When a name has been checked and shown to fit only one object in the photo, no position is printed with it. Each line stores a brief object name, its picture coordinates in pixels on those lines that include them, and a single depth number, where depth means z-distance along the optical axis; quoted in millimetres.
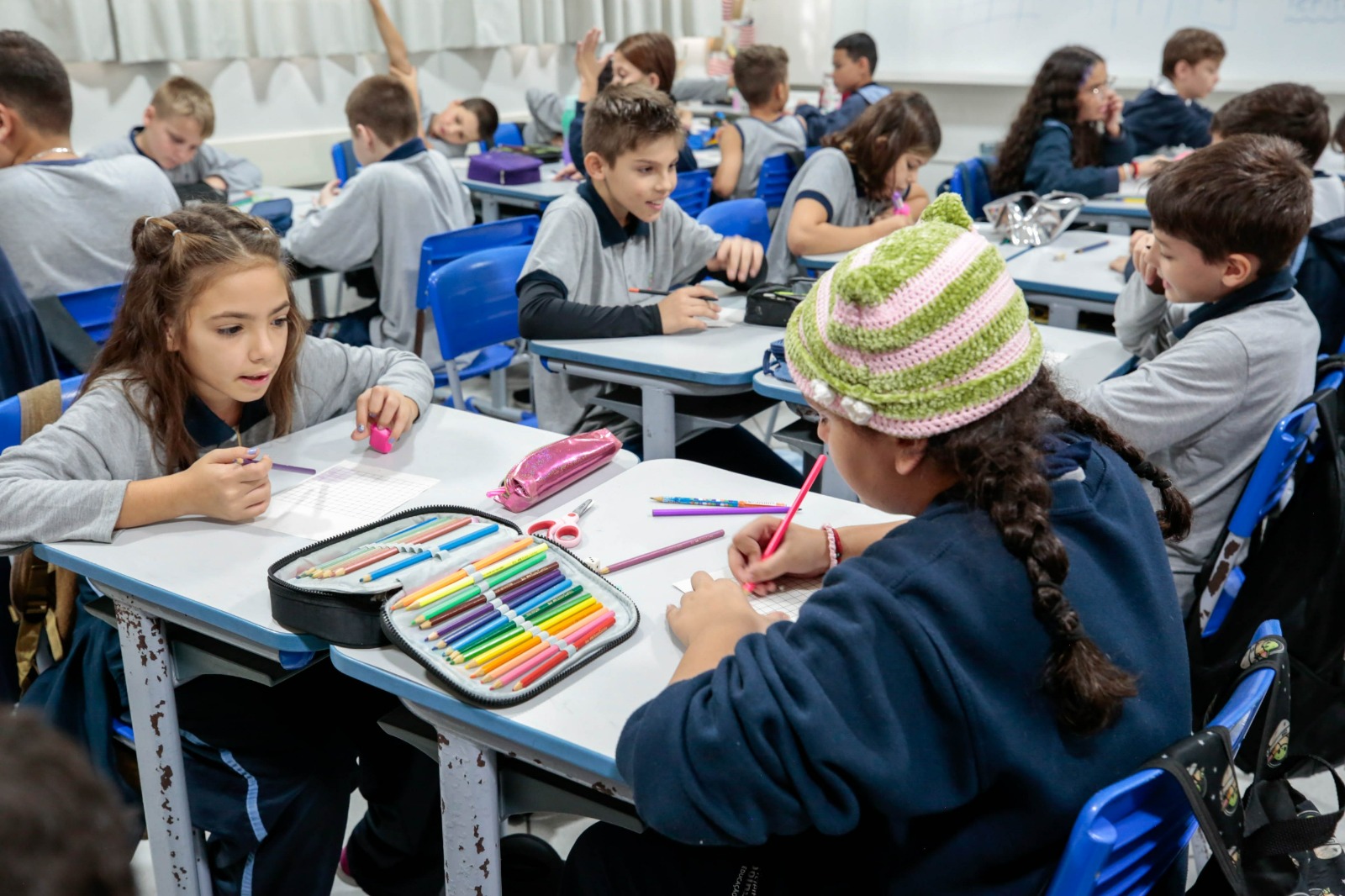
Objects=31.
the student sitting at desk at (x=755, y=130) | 4652
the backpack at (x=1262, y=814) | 841
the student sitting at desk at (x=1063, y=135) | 4098
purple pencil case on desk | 4531
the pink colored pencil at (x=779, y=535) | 1317
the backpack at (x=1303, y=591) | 1793
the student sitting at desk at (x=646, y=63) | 4723
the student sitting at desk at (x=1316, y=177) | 2848
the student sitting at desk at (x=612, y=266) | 2322
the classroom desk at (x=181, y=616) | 1300
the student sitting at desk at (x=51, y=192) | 2850
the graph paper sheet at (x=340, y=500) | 1513
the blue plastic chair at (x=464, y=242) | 3012
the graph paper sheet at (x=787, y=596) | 1273
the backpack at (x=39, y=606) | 1576
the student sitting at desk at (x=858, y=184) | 3115
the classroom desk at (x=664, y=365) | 2125
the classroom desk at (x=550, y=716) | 1066
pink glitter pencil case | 1554
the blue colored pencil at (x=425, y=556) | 1256
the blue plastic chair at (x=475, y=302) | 2520
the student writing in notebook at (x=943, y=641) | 854
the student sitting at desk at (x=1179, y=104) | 5000
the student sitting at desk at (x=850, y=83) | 5383
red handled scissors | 1452
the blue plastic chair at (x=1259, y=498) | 1669
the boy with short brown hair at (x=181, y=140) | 3789
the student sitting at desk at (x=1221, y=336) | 1815
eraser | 1773
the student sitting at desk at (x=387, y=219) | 3367
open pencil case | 1132
